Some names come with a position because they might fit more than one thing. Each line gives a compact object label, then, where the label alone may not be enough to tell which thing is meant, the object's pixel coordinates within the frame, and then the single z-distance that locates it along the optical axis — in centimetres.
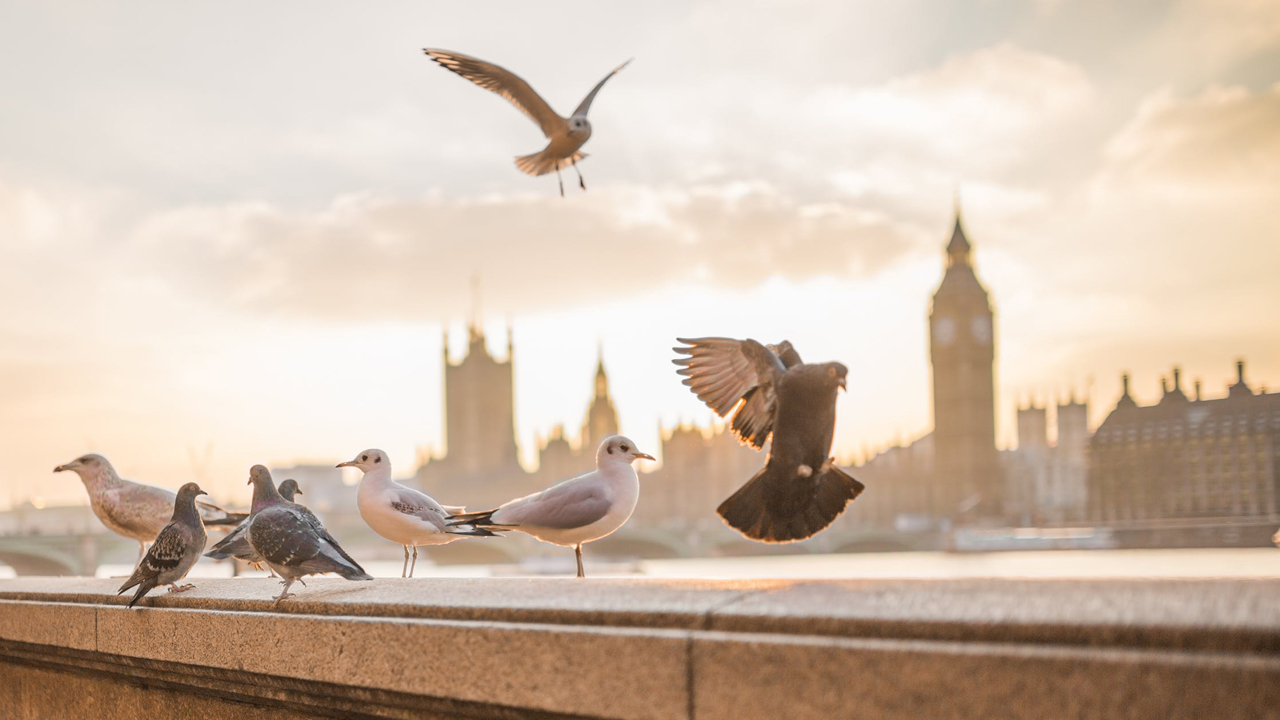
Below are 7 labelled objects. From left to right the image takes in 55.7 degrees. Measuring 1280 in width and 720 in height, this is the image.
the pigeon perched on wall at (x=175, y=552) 334
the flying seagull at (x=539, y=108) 400
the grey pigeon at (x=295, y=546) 297
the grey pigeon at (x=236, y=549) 407
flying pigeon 288
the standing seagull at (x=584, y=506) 349
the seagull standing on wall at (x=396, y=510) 381
